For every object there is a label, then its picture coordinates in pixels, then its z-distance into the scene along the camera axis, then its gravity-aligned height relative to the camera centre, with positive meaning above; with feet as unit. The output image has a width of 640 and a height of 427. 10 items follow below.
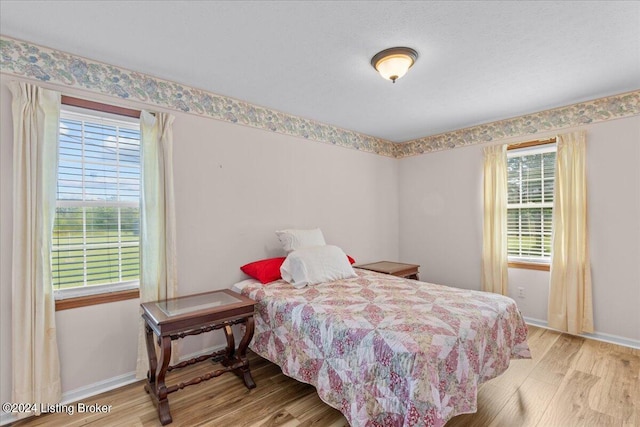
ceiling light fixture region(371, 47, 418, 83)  7.13 +3.61
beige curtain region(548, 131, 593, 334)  10.46 -1.09
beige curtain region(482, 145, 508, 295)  12.37 -0.33
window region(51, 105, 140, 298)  7.43 +0.27
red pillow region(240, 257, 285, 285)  9.56 -1.71
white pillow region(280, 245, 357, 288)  9.25 -1.62
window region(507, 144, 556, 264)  11.67 +0.45
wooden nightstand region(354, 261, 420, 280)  12.30 -2.21
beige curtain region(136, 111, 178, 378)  8.16 -0.07
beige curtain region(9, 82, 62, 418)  6.56 -0.68
